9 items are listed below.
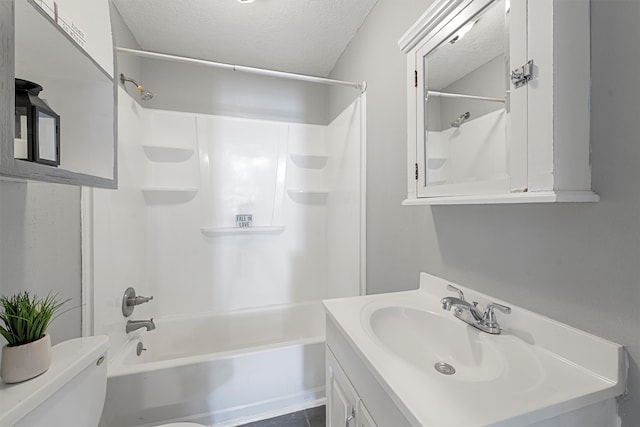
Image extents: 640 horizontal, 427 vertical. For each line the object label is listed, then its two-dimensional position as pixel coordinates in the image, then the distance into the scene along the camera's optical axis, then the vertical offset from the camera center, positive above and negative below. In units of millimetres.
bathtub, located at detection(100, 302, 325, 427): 1316 -970
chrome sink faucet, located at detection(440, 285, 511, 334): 785 -329
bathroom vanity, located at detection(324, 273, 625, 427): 499 -378
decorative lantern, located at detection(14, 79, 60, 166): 710 +261
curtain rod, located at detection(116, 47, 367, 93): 1480 +915
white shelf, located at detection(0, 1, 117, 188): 600 +439
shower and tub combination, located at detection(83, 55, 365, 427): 1398 -334
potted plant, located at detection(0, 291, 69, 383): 688 -361
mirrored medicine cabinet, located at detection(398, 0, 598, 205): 582 +315
